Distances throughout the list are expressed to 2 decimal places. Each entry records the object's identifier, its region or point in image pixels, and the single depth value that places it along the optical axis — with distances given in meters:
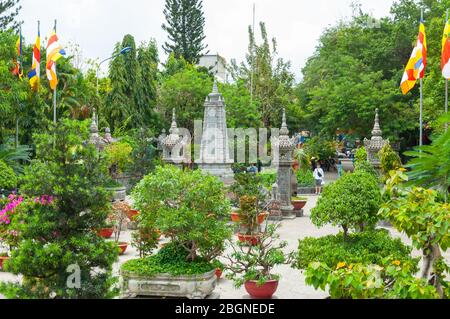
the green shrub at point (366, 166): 17.70
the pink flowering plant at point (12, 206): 6.63
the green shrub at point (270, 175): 23.05
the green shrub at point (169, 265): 9.21
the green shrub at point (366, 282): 5.62
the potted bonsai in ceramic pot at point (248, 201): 12.03
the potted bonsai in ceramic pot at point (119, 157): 25.63
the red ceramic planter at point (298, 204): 20.64
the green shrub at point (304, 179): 27.92
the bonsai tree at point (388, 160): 18.02
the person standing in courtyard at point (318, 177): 27.90
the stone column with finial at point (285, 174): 19.94
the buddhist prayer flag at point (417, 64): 17.88
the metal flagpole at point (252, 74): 38.46
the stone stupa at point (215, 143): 23.05
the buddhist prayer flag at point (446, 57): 17.07
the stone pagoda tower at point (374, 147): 19.65
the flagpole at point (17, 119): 24.54
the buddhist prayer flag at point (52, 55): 19.20
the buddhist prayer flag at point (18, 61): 22.78
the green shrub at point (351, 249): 8.67
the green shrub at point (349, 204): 9.14
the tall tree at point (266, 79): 40.53
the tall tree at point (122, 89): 35.62
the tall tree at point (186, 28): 46.06
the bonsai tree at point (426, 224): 6.14
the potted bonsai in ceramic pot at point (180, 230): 9.17
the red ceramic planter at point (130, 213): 16.60
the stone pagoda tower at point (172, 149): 24.48
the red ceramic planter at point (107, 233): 15.33
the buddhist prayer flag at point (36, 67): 20.23
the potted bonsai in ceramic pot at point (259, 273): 9.59
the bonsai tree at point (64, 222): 6.38
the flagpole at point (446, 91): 18.79
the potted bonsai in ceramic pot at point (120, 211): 14.79
